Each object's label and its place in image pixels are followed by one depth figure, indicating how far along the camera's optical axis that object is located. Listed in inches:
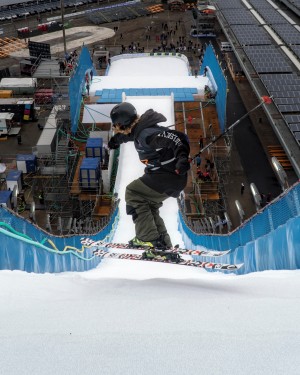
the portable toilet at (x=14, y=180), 1046.3
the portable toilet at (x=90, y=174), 917.8
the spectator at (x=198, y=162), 1002.8
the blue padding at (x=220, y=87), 1051.9
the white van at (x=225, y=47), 1905.8
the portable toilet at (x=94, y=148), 962.1
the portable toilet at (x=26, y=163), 1122.7
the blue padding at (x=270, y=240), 237.1
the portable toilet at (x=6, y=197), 937.5
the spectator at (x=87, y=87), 1187.7
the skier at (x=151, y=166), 307.7
